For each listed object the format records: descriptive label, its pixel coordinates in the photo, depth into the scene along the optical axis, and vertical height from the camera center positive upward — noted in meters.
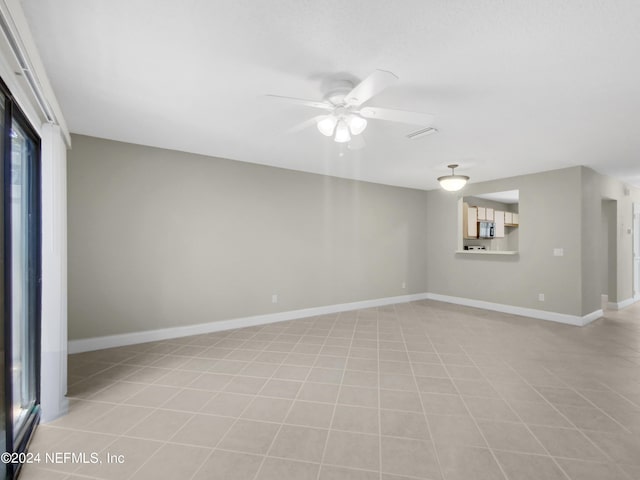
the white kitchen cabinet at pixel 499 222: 7.53 +0.53
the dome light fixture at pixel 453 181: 4.41 +0.94
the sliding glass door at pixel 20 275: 1.54 -0.21
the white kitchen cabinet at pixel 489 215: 7.16 +0.68
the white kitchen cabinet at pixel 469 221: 6.32 +0.47
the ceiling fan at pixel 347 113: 1.99 +0.95
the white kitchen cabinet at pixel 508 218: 7.97 +0.68
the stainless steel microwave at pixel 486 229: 7.12 +0.32
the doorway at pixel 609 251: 5.53 -0.17
